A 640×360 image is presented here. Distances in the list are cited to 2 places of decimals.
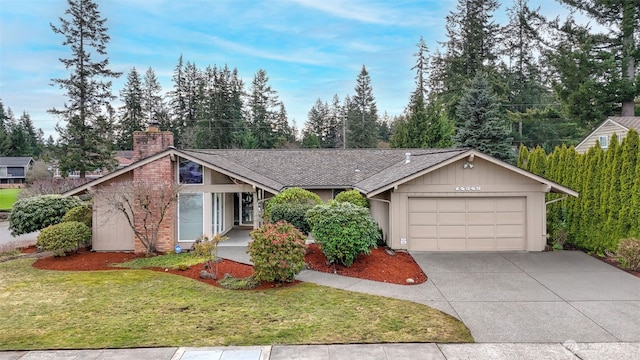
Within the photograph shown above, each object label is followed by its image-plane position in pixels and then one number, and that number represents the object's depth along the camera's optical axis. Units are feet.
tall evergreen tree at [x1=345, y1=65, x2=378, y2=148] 155.94
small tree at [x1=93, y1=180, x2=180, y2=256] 40.14
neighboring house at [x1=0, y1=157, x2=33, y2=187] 184.55
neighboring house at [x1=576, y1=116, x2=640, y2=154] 67.00
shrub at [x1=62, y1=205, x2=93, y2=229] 44.68
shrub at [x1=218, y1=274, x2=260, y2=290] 29.66
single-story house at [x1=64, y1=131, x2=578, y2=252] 41.16
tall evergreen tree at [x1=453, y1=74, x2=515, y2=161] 84.23
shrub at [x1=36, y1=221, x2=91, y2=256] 39.45
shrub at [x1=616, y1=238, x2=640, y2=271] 33.45
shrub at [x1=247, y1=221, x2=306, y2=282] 29.50
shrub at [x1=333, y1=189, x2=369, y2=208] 45.24
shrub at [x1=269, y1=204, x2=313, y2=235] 41.55
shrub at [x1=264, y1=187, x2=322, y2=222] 43.91
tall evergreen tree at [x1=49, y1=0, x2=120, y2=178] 98.32
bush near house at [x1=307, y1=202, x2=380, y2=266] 33.81
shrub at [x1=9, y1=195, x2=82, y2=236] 46.11
